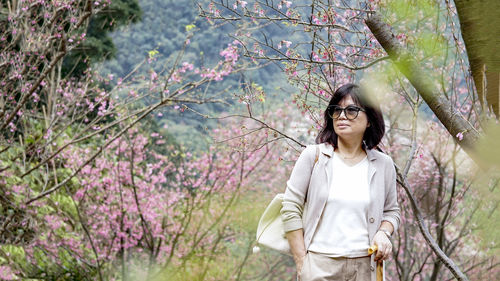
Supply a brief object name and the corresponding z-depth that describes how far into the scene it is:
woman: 5.32
